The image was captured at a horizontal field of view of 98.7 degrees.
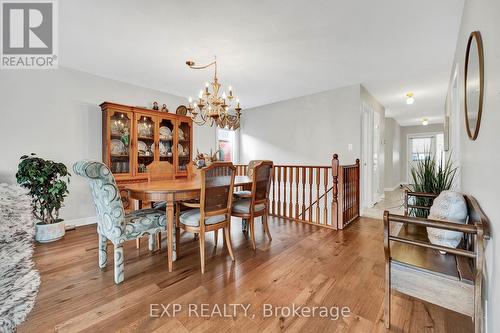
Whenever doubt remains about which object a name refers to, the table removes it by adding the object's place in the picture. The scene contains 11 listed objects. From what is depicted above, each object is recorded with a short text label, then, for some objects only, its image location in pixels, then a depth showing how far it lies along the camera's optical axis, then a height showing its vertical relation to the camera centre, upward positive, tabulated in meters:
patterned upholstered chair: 1.65 -0.46
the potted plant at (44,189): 2.56 -0.28
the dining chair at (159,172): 2.85 -0.08
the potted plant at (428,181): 2.16 -0.18
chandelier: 2.40 +0.69
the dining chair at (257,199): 2.45 -0.41
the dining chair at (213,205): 1.96 -0.38
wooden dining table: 1.90 -0.26
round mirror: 1.25 +0.53
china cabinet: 3.44 +0.47
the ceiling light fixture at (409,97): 4.37 +1.39
